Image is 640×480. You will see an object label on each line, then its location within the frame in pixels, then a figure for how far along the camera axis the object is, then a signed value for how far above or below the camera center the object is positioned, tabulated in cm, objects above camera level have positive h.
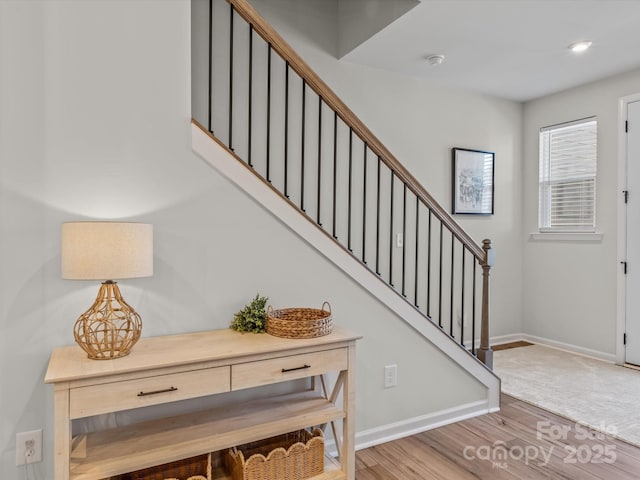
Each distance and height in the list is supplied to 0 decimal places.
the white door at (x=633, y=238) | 375 +1
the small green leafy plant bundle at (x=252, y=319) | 196 -39
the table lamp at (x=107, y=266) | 145 -11
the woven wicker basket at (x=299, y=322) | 185 -40
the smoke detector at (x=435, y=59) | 339 +147
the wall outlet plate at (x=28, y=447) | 166 -85
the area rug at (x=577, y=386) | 275 -118
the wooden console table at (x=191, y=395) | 143 -59
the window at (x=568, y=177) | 415 +65
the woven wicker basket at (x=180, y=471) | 165 -94
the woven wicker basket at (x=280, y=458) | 178 -99
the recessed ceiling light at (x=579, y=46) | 320 +151
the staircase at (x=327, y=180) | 217 +39
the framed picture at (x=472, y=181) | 421 +59
